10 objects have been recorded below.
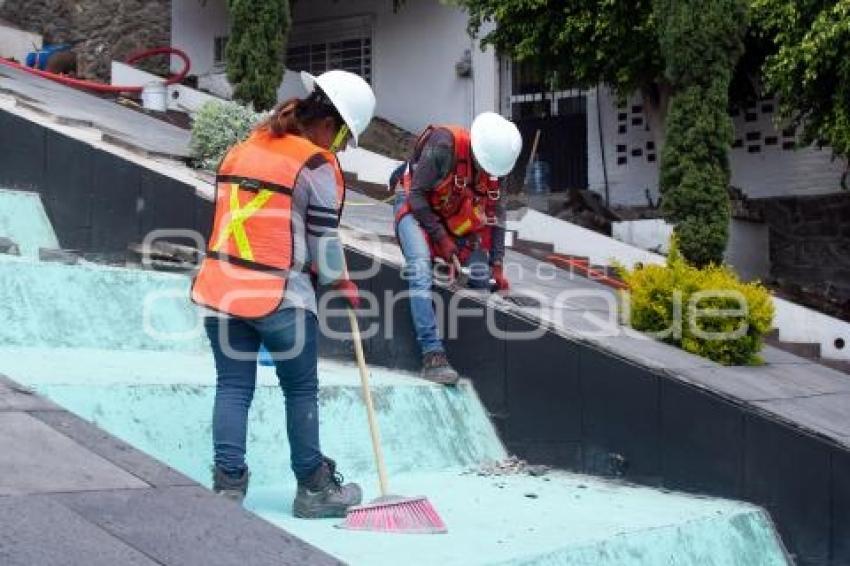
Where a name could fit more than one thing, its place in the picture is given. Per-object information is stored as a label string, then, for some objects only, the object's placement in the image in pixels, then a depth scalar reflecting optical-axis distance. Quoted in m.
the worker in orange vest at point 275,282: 3.94
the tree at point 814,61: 9.06
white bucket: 12.65
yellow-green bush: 6.31
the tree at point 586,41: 11.02
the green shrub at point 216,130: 8.19
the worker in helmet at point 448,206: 6.19
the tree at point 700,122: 8.65
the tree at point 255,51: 10.81
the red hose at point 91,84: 11.94
